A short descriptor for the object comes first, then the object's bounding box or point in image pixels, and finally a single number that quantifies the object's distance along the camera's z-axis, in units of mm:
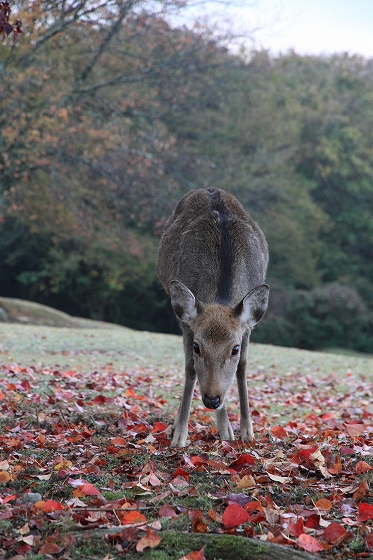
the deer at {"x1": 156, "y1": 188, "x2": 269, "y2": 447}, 5371
